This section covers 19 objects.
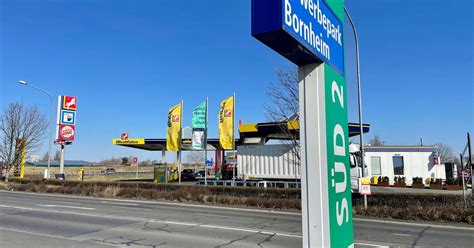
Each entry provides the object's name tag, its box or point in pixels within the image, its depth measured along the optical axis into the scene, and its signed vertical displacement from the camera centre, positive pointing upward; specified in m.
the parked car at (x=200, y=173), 54.28 -0.47
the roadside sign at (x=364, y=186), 14.33 -0.60
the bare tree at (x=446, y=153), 84.00 +4.05
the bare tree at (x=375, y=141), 75.79 +6.05
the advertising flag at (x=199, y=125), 28.58 +3.49
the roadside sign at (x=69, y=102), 36.12 +6.58
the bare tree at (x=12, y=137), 40.25 +3.65
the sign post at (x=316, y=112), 2.18 +0.40
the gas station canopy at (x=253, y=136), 22.98 +3.06
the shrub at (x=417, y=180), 30.17 -0.78
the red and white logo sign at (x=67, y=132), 35.25 +3.58
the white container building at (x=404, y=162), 32.53 +0.73
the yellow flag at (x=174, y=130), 31.98 +3.46
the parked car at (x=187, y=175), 49.22 -0.62
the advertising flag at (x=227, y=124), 27.95 +3.45
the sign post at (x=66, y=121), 35.19 +4.73
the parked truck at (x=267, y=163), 27.30 +0.56
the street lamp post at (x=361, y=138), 14.62 +1.29
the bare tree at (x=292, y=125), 22.20 +2.74
